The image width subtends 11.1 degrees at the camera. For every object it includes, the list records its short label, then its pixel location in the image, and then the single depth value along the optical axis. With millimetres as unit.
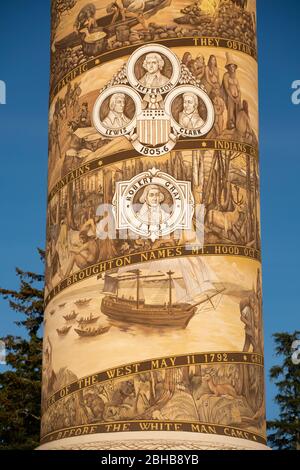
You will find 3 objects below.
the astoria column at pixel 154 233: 29047
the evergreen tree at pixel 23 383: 38250
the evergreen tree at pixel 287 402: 38438
